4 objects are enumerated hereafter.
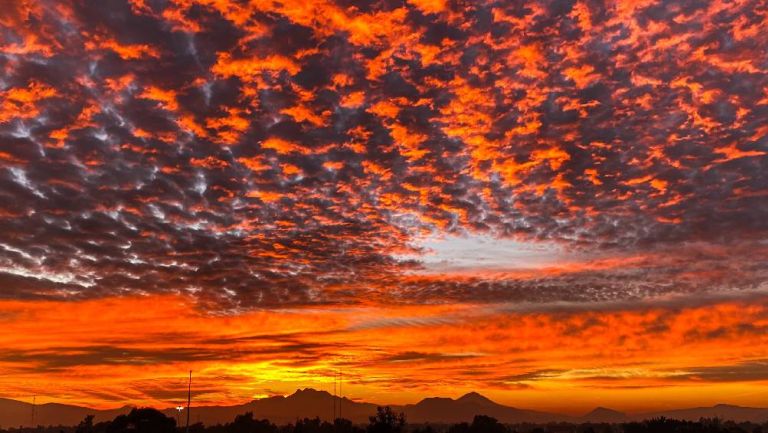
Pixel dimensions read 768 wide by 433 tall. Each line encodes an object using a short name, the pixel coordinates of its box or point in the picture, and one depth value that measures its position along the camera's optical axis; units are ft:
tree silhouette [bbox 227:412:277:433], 433.28
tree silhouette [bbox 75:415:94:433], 374.88
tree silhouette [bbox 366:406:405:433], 281.52
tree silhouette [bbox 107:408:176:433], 325.01
